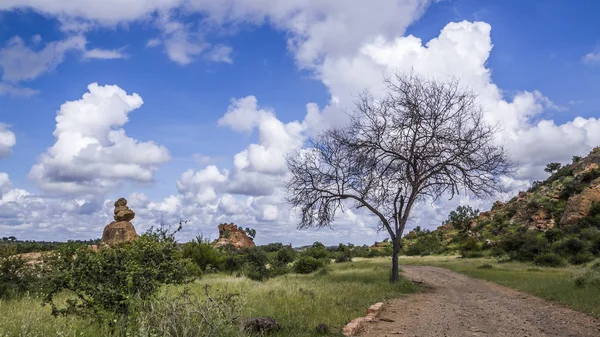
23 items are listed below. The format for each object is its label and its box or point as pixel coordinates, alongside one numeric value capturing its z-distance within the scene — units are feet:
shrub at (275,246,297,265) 125.49
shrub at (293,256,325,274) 99.36
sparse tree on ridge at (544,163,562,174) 276.21
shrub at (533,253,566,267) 96.98
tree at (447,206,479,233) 241.39
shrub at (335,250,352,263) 142.61
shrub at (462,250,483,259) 144.46
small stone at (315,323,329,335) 29.81
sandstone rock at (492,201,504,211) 263.37
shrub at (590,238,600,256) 103.28
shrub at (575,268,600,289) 51.80
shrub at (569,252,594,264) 96.27
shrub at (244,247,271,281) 82.31
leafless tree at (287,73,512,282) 69.62
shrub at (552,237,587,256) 108.06
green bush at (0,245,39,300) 42.22
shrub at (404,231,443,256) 194.03
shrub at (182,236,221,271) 95.61
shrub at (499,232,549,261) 113.50
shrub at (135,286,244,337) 20.40
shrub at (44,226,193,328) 24.68
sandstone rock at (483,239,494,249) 153.48
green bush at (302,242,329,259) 131.75
